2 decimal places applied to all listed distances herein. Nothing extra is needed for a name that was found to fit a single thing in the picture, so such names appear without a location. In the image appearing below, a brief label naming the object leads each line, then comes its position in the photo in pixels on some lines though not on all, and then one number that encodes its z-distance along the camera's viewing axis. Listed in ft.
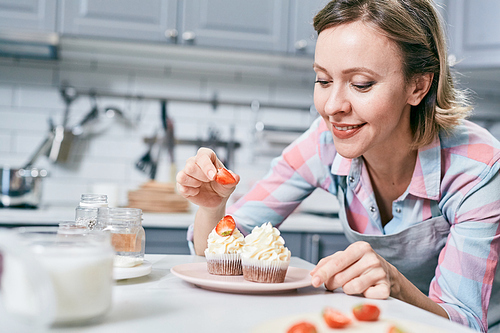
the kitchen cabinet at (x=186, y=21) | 7.41
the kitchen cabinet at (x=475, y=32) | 8.23
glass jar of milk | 1.69
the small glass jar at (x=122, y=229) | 2.79
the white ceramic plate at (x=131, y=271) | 2.63
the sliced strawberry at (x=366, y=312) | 2.04
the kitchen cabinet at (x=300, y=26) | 8.09
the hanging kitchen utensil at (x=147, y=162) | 8.66
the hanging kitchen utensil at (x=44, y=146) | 8.14
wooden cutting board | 7.54
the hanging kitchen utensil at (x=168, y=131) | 8.74
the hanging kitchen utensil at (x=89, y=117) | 8.38
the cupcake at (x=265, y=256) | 2.71
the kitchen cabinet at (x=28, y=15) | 7.13
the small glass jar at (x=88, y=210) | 3.00
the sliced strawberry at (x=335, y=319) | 1.92
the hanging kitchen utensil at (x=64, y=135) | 8.29
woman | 3.29
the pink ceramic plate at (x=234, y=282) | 2.48
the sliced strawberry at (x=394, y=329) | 1.77
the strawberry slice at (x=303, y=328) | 1.78
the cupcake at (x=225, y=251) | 2.95
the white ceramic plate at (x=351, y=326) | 1.87
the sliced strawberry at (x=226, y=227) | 3.07
